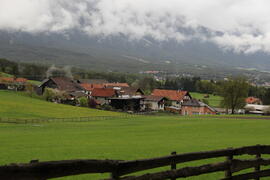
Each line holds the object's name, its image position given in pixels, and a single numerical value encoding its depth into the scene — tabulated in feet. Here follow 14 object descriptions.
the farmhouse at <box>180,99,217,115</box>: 359.25
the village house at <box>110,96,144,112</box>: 390.01
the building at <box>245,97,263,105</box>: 477.77
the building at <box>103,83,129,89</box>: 563.48
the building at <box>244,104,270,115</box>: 373.40
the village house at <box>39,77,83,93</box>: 428.15
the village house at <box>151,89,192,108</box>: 455.22
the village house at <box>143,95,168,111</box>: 423.64
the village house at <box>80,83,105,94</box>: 481.46
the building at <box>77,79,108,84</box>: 590.55
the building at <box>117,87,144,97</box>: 428.97
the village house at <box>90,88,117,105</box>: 408.96
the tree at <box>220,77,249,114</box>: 306.35
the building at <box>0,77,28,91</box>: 401.29
